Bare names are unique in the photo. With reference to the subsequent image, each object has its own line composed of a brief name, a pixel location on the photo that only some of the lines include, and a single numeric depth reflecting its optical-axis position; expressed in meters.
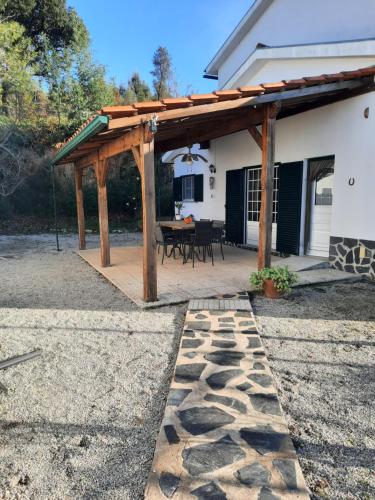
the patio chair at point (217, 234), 7.13
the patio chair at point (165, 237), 6.95
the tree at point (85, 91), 17.14
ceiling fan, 7.86
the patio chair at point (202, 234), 6.45
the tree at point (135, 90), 24.20
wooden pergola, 4.03
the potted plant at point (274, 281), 4.82
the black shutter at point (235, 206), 8.88
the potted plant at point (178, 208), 12.05
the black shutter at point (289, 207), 7.08
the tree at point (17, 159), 13.44
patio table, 7.12
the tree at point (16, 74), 12.50
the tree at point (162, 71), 27.15
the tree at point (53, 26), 18.41
